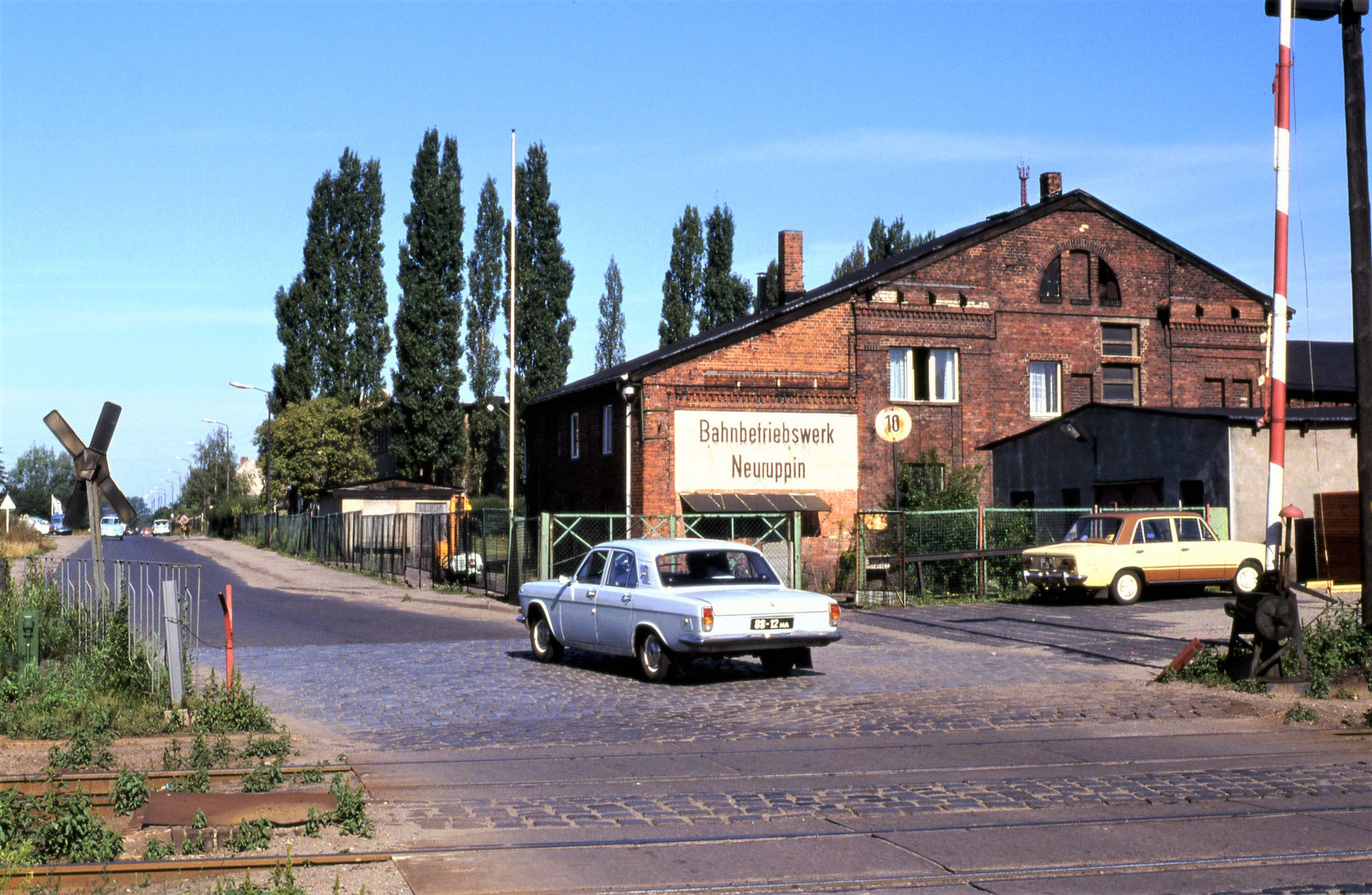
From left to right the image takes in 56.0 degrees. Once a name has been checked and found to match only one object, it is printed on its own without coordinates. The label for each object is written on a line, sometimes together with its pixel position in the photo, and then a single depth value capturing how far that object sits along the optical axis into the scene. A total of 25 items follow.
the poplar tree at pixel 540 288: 56.72
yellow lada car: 24.02
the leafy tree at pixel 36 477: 179.00
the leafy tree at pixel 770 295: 40.50
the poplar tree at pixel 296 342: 62.38
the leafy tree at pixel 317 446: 60.16
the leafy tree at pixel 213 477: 101.31
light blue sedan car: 14.02
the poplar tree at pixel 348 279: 61.94
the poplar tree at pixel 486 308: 59.97
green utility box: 13.16
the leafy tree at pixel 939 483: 32.28
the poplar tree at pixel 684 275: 60.69
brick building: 31.19
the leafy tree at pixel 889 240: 63.88
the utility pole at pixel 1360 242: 13.90
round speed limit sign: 32.84
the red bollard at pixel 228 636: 11.74
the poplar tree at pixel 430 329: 55.94
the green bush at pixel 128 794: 8.00
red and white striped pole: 13.66
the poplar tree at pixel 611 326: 68.50
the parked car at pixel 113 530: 88.61
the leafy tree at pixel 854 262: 68.12
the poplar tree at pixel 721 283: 60.72
